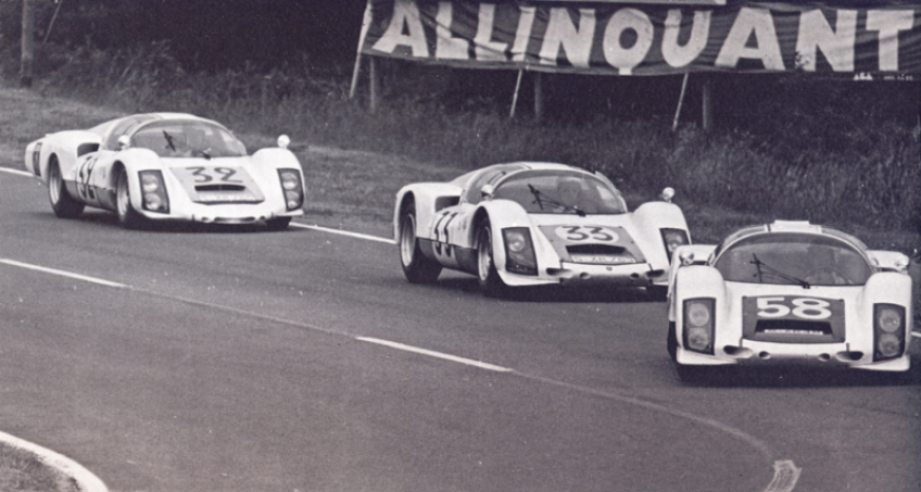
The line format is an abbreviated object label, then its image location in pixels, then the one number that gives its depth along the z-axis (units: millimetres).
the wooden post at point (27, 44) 35438
